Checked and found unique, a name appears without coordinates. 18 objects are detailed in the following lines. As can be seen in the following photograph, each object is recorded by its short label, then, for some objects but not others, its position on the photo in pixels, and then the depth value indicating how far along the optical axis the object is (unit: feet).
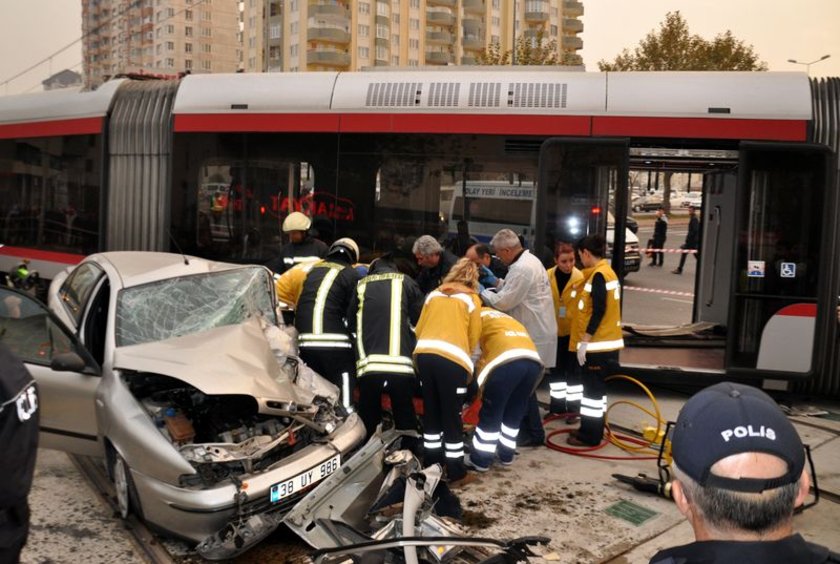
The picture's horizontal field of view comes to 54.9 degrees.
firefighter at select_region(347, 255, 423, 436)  19.01
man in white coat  22.38
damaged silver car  14.76
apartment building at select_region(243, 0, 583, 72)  248.32
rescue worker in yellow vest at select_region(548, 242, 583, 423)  24.32
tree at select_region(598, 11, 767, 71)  120.47
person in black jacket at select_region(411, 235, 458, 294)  22.75
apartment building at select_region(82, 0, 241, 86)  326.44
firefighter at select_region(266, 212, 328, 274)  25.40
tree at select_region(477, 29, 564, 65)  130.41
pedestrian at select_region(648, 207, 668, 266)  72.95
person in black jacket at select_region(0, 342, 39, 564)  8.41
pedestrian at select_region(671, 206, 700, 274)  67.62
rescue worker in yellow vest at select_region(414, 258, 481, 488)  18.52
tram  25.14
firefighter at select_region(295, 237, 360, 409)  20.72
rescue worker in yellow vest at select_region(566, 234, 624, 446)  21.58
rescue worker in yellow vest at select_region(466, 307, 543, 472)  19.49
